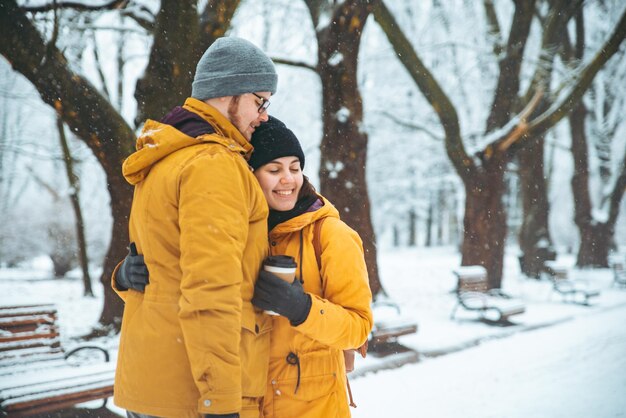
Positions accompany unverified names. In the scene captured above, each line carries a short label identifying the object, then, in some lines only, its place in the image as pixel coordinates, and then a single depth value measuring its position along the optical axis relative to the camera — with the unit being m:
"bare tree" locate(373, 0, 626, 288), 9.57
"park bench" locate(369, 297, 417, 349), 6.66
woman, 1.99
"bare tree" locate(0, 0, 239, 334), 5.41
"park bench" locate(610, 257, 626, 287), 14.47
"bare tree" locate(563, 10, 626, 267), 17.08
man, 1.54
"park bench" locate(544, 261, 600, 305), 11.51
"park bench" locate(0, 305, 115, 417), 3.97
